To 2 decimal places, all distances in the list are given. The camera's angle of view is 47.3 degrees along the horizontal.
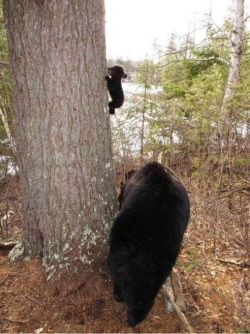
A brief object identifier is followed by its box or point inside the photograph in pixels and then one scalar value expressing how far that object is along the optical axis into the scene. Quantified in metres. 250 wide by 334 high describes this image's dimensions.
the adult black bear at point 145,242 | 2.48
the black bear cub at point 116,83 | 3.71
